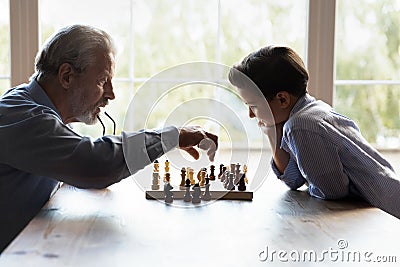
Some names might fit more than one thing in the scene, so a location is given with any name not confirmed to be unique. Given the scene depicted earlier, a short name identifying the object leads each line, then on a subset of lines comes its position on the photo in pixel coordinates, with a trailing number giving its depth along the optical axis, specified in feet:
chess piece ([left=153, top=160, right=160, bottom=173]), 6.38
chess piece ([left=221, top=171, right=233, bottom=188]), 6.25
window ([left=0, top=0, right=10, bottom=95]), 9.50
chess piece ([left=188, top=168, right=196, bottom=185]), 6.28
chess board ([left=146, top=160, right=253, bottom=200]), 6.04
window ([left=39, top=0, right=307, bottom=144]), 9.57
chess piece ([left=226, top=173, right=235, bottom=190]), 6.18
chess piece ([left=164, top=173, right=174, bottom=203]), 5.89
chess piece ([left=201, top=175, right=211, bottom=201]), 5.95
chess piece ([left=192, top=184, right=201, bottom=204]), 5.86
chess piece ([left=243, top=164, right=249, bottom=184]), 6.45
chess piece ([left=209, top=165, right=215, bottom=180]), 6.38
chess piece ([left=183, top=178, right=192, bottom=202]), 5.90
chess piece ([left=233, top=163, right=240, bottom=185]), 6.31
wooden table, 4.04
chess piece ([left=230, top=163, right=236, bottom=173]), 6.37
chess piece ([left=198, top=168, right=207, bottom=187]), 6.28
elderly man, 5.66
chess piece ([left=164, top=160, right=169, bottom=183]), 6.42
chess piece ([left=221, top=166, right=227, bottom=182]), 6.39
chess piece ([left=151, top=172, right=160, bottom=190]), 6.23
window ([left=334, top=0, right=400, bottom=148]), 9.77
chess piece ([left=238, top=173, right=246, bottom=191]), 6.21
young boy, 6.16
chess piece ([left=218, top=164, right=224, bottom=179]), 6.57
